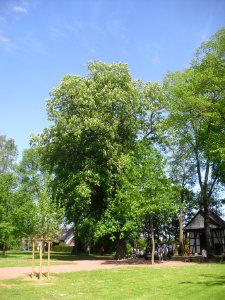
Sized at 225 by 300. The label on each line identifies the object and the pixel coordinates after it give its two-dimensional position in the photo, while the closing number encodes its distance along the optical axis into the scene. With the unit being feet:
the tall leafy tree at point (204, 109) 107.14
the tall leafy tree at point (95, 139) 107.34
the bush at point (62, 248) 206.49
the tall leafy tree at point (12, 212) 122.72
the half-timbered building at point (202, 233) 146.10
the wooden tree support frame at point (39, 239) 57.21
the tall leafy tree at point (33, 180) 81.97
